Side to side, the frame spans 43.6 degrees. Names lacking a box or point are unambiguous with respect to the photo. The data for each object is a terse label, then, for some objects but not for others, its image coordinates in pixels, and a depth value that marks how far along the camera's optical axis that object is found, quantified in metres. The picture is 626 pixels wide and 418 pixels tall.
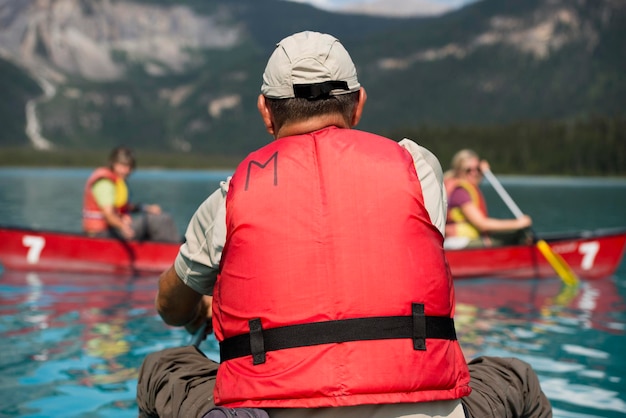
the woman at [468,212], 11.71
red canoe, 12.75
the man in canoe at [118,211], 12.30
